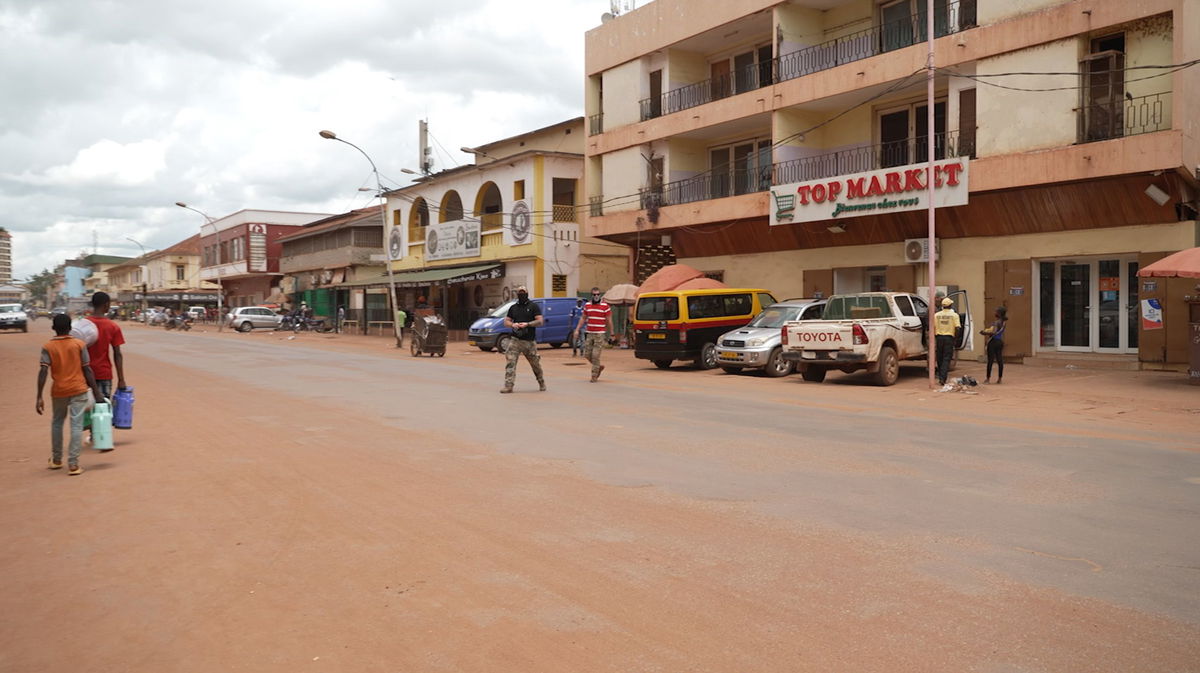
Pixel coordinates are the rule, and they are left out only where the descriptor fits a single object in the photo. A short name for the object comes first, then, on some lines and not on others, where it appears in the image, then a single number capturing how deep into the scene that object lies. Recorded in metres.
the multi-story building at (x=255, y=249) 70.25
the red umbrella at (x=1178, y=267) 14.45
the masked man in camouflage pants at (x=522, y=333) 14.34
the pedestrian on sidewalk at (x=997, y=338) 16.40
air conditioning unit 22.21
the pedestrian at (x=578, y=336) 25.86
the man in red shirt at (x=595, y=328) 17.28
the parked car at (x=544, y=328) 29.02
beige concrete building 17.77
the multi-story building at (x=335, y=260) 51.78
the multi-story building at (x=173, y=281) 87.62
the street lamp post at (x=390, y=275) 33.84
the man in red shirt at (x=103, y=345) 9.07
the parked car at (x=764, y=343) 18.83
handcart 28.00
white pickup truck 16.38
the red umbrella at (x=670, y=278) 25.98
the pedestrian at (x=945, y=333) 16.25
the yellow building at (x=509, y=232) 36.16
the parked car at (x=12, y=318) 50.47
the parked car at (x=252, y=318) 52.72
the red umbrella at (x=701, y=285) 23.84
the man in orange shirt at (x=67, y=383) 8.13
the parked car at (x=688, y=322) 20.59
